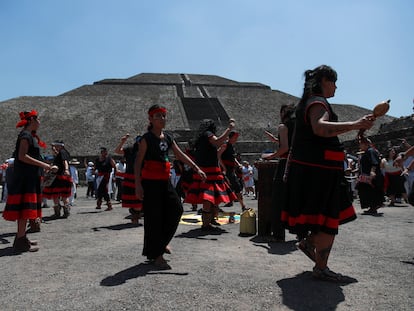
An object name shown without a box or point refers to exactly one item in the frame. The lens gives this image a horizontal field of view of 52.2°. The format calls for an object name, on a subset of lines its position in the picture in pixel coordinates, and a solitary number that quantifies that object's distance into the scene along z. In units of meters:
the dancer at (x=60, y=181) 9.48
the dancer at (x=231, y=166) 8.24
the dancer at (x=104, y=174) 11.28
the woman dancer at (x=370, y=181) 9.73
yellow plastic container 6.50
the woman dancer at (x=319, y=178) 3.58
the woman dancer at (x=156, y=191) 4.43
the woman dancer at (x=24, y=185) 5.50
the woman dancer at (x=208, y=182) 6.84
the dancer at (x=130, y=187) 8.23
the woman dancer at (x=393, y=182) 12.28
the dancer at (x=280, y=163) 5.31
